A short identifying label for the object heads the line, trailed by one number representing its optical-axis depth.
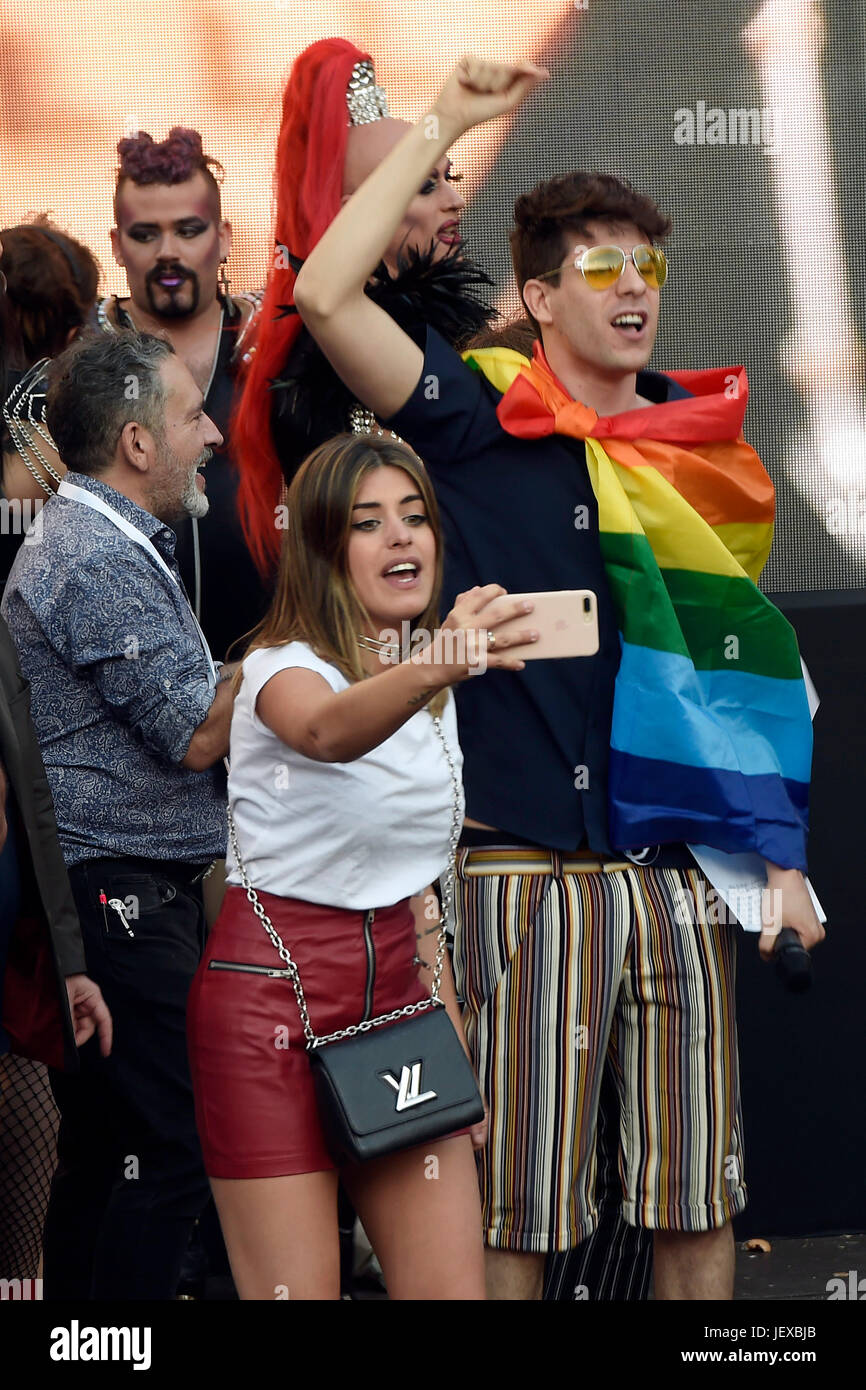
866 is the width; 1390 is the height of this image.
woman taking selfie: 4.93
